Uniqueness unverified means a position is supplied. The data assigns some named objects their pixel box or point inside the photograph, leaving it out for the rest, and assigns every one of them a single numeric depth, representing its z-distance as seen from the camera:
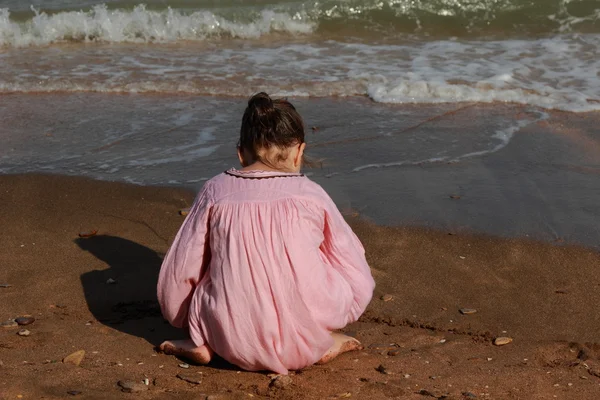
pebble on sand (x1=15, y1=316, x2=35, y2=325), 3.56
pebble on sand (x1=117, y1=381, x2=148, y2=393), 2.93
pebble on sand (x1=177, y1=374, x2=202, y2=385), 3.10
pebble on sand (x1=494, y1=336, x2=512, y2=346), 3.55
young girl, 3.17
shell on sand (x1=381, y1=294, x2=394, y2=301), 3.92
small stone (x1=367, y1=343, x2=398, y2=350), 3.48
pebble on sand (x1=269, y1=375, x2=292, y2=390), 3.08
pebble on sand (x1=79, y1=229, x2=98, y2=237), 4.61
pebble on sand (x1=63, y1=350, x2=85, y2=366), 3.19
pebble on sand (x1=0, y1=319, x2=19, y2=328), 3.53
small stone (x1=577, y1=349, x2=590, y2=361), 3.42
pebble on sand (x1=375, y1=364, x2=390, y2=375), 3.23
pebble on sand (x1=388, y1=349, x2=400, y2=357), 3.40
